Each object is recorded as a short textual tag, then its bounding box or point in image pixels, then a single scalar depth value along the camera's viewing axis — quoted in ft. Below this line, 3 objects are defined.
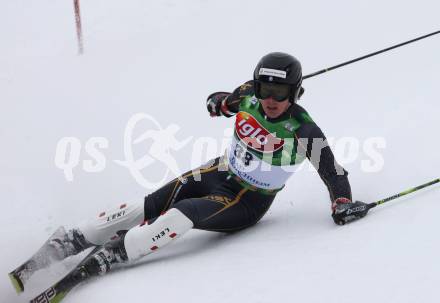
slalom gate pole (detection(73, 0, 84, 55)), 57.64
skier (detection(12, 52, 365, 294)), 26.73
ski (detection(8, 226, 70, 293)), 26.73
